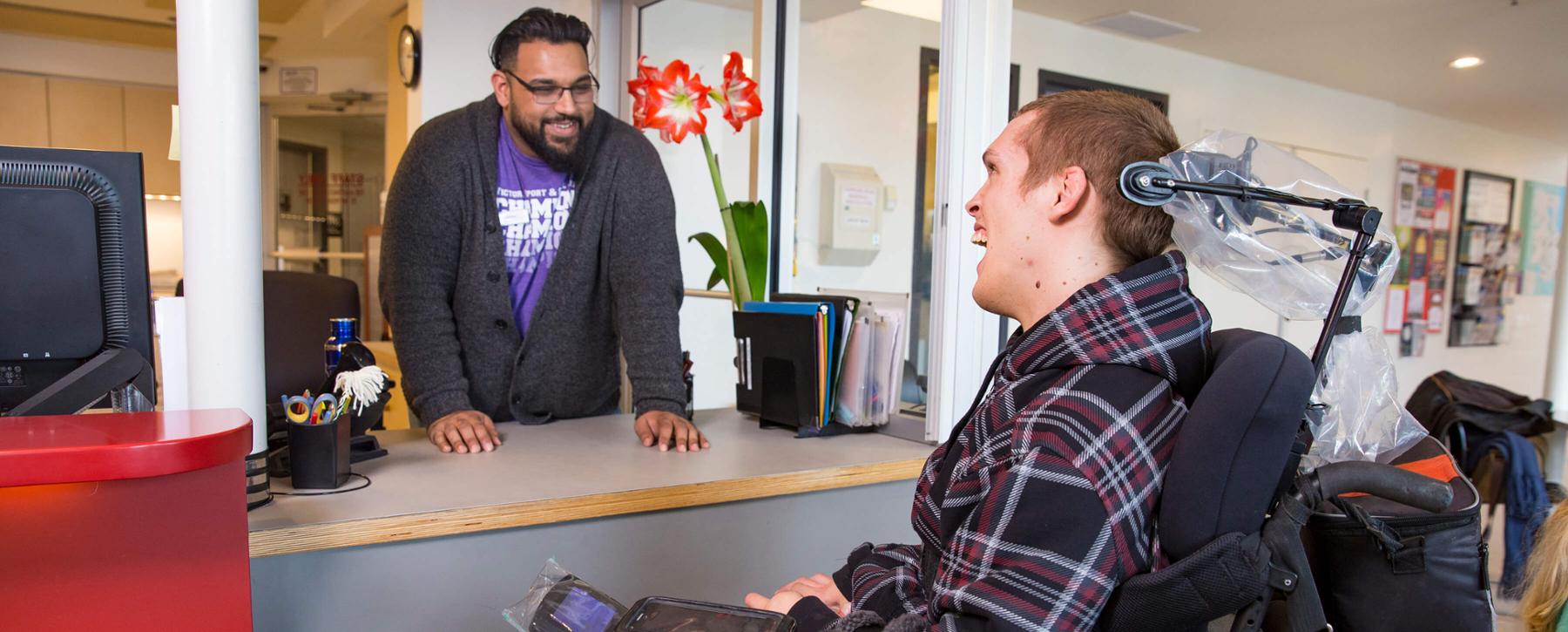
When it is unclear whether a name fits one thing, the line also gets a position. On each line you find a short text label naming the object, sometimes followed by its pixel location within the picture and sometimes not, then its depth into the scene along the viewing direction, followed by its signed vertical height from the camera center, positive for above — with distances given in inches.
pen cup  54.3 -12.0
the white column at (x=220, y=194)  47.3 +2.3
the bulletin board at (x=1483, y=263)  300.4 +1.3
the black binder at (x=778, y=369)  78.9 -9.8
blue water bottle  59.9 -6.0
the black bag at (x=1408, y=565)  34.5 -10.7
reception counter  49.1 -16.0
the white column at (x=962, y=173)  76.1 +6.5
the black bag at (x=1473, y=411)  127.7 -19.1
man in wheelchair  32.9 -5.4
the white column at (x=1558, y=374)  134.0 -14.8
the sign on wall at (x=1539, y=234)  315.6 +11.4
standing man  75.7 -0.4
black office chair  106.2 -9.1
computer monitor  43.2 -1.7
